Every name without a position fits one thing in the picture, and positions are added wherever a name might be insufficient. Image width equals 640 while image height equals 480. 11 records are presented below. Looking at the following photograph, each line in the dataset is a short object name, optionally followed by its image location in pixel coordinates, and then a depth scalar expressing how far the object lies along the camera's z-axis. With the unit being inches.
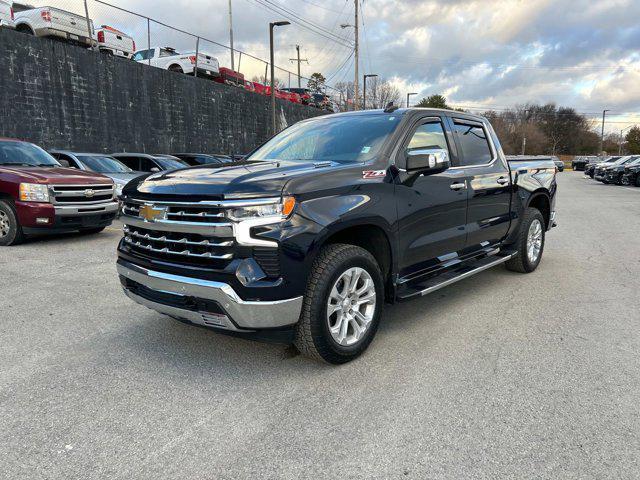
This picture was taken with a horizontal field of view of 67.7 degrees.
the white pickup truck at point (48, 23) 647.1
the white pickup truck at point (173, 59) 900.0
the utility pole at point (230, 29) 1600.0
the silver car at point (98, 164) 436.5
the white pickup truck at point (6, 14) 590.9
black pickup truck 119.6
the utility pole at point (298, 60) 2237.9
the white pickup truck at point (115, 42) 743.1
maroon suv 305.4
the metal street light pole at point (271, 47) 834.1
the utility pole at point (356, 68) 1489.3
